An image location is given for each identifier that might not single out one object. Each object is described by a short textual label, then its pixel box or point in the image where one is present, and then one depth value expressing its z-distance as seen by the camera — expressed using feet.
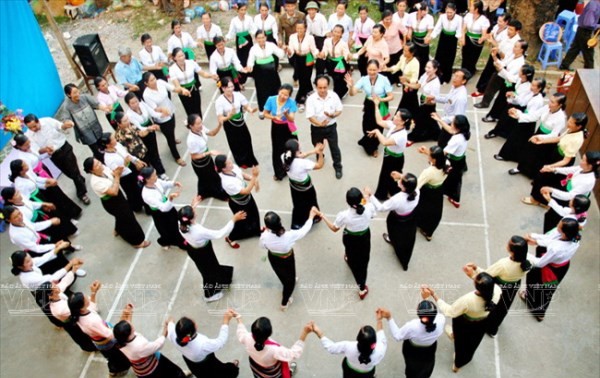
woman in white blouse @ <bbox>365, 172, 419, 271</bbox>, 15.62
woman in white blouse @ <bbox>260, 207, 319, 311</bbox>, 14.60
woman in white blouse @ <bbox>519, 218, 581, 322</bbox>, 13.79
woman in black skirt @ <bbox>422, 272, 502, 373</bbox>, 12.52
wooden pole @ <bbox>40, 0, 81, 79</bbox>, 27.08
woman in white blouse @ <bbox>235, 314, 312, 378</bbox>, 11.94
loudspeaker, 27.89
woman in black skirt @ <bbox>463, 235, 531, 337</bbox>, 13.41
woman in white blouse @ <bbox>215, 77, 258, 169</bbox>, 20.20
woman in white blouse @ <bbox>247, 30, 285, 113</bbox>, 23.75
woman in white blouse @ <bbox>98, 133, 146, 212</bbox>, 18.21
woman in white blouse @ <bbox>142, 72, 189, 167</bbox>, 20.86
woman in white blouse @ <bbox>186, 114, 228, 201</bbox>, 18.69
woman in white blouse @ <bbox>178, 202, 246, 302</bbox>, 15.02
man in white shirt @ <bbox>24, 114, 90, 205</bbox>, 19.44
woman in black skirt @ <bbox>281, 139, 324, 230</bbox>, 17.08
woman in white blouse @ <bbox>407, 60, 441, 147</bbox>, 20.49
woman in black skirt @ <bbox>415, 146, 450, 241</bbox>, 16.70
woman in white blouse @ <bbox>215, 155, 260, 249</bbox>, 16.75
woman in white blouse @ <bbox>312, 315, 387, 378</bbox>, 11.57
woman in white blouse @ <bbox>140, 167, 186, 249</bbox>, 16.72
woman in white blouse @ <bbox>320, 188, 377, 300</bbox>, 14.92
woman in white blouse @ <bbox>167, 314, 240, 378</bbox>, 12.15
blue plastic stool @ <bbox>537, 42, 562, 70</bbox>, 28.04
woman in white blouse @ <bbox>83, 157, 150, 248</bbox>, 17.34
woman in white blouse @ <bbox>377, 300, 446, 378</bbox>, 12.16
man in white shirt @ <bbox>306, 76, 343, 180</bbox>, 19.97
